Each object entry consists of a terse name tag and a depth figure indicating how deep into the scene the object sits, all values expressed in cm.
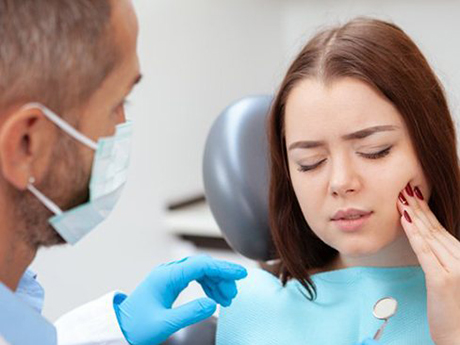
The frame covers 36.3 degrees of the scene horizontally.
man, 92
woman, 108
